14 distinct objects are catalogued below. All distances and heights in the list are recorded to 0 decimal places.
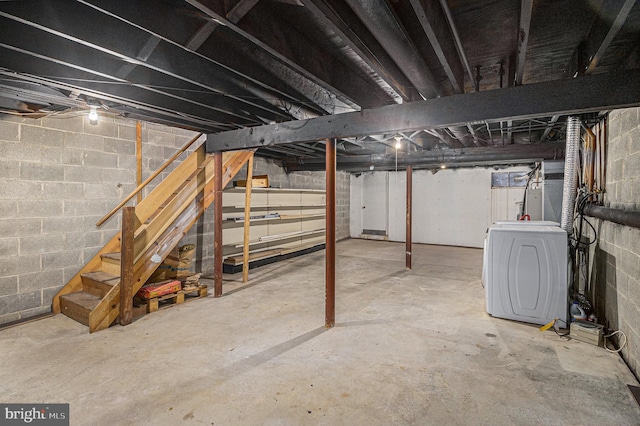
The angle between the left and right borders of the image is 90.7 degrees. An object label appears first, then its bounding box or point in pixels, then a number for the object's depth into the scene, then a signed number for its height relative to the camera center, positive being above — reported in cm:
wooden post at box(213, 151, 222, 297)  399 -24
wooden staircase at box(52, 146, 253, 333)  307 -45
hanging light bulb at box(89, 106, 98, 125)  312 +87
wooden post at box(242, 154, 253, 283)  453 -33
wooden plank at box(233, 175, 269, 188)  553 +34
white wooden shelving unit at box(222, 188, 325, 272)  519 -43
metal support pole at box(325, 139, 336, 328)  312 -29
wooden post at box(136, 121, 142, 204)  404 +60
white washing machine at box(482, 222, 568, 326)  308 -73
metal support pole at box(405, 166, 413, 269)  542 -27
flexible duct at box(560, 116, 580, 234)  316 +32
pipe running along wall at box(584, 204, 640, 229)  212 -10
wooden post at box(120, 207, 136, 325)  304 -63
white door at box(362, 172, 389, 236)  921 -9
